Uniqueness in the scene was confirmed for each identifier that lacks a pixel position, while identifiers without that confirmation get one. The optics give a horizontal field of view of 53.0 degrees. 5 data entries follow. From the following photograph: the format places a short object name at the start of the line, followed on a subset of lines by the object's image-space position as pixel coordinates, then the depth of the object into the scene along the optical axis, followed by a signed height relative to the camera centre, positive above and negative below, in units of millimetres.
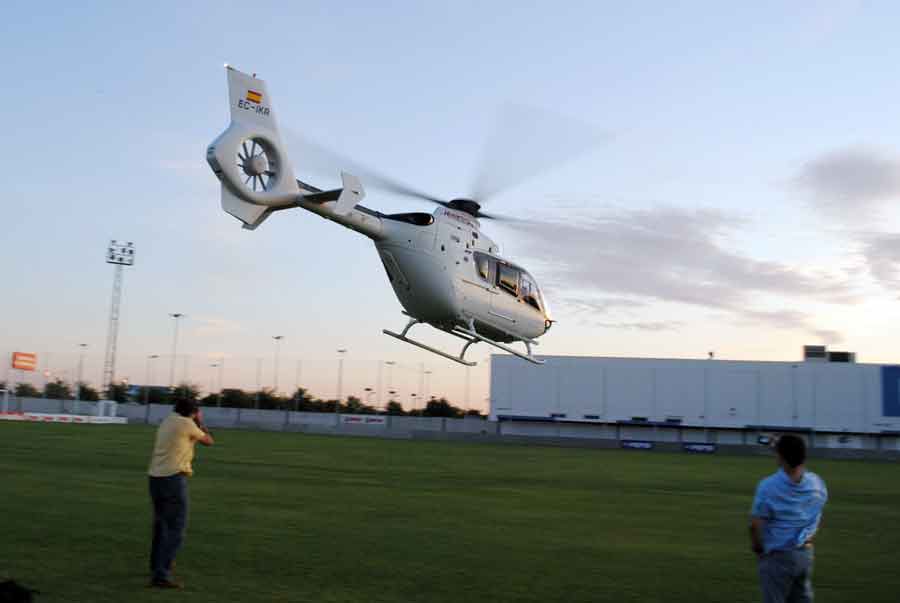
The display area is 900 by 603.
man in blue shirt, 6734 -696
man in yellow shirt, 9634 -867
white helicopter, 19109 +4438
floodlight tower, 84981 +14596
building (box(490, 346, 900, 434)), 82250 +3450
